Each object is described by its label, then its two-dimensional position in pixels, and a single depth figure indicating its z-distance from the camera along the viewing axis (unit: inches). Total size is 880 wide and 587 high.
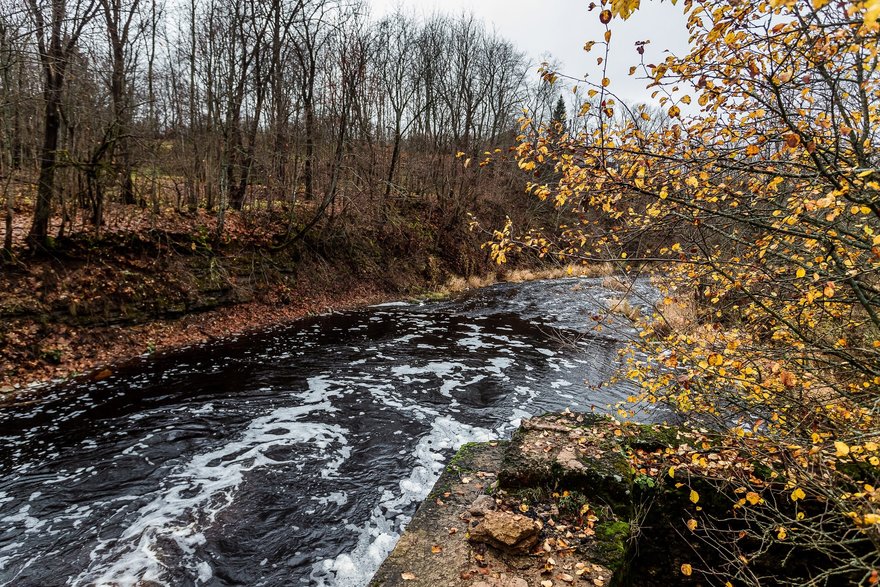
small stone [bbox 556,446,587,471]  181.3
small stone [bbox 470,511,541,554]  144.0
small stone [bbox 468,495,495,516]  164.9
